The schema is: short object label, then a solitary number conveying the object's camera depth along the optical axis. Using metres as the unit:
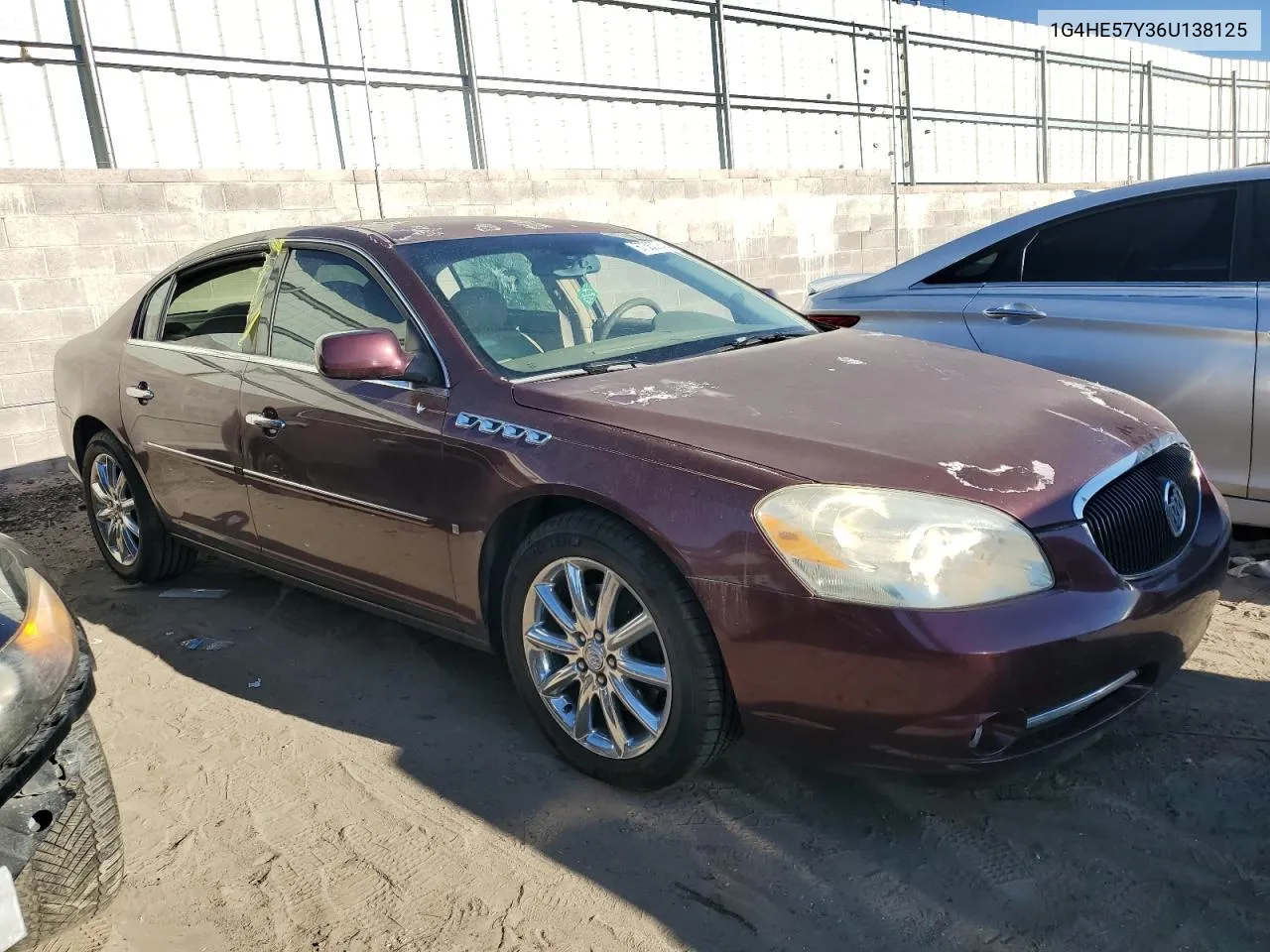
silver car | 3.93
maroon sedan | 2.30
